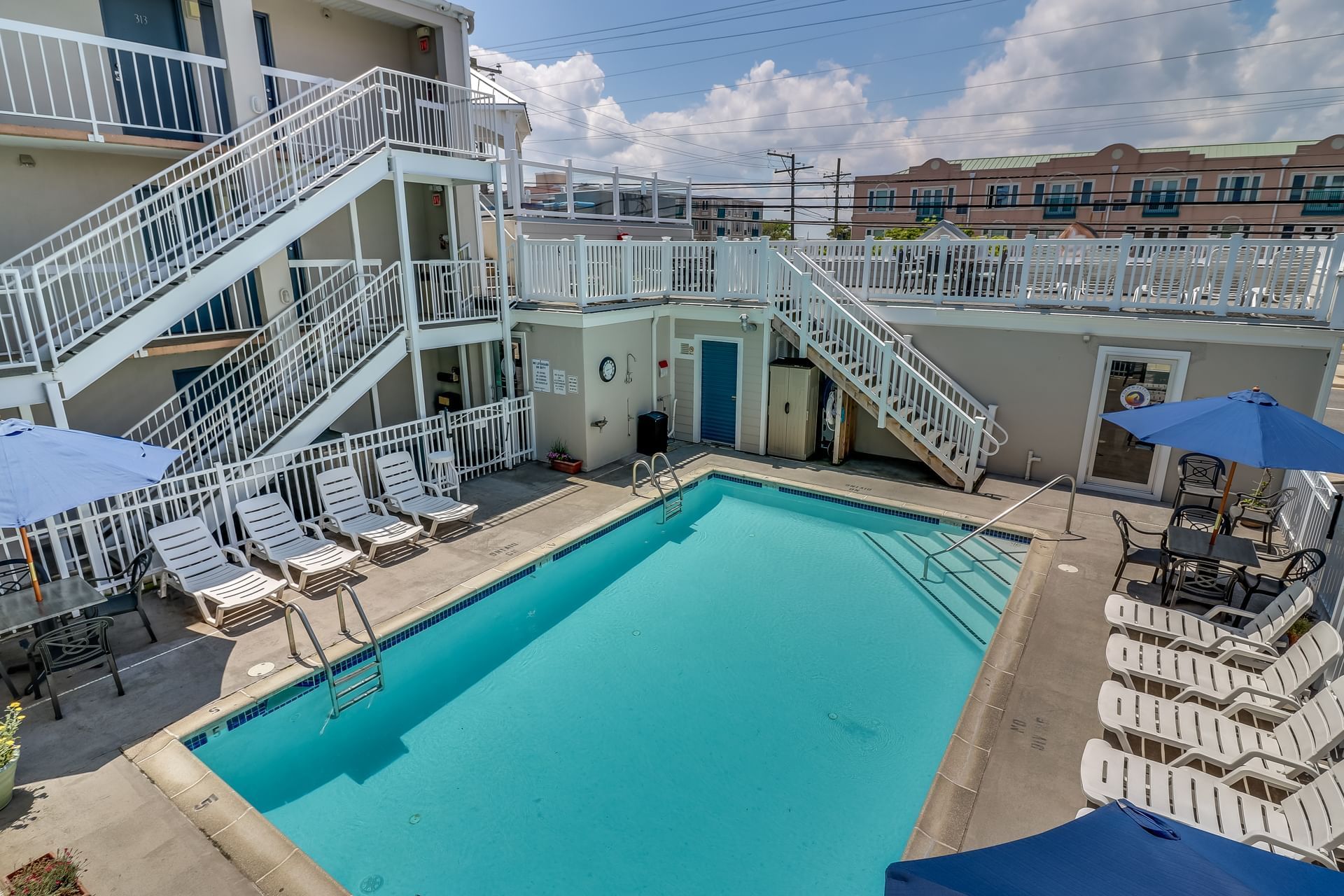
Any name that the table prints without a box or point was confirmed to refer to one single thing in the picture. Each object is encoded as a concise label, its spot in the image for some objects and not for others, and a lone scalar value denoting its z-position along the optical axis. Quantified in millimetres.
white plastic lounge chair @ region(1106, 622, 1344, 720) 5000
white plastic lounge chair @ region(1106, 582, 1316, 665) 5781
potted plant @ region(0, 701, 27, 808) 4434
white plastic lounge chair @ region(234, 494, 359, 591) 7652
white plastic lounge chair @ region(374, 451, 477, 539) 9078
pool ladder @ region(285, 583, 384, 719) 5961
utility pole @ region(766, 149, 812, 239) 36781
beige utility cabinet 11953
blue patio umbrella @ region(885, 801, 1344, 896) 2098
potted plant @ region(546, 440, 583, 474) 11508
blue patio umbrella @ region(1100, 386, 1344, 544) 5754
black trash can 12484
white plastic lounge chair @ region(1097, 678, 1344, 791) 4391
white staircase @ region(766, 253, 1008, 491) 10922
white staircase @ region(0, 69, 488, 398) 7355
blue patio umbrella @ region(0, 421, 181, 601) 5145
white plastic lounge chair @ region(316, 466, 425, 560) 8383
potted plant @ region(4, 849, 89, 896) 3828
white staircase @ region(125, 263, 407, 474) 8844
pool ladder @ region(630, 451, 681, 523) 10359
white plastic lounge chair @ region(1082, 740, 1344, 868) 3766
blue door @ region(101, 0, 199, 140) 9047
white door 10016
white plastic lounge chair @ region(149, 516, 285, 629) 6809
